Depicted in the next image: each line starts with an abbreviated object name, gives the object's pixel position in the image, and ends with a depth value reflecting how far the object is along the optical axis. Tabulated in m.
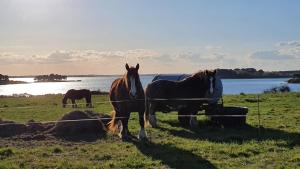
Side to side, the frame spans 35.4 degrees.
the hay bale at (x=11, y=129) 16.08
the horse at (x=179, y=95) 18.47
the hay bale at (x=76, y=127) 15.89
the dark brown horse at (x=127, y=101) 14.18
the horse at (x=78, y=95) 36.25
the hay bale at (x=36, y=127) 16.47
